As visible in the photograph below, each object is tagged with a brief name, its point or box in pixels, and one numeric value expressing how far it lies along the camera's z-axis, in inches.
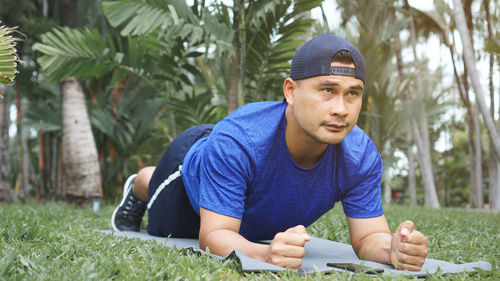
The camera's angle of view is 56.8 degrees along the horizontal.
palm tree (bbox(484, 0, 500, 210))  312.1
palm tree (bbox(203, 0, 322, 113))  190.2
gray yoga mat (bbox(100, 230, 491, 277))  65.0
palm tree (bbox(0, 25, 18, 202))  297.4
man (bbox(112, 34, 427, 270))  67.4
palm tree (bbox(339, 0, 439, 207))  239.5
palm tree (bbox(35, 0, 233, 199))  181.2
